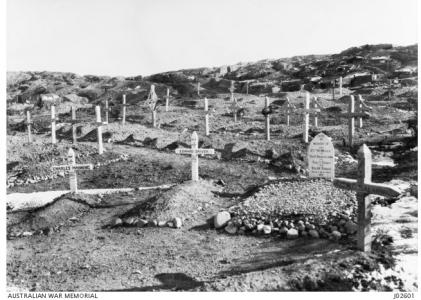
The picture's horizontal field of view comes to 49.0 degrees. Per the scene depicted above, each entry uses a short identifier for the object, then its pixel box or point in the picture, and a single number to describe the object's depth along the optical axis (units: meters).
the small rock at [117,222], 10.23
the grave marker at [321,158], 10.61
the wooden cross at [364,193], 7.11
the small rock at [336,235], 8.22
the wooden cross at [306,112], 18.05
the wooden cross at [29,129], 23.18
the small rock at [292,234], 8.66
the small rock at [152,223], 9.88
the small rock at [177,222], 9.73
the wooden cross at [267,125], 19.84
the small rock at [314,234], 8.51
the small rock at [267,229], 8.98
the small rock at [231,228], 9.34
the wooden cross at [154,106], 26.95
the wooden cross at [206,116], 22.95
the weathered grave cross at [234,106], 27.78
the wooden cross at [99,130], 18.23
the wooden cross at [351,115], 16.17
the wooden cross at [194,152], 12.72
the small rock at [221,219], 9.66
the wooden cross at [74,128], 20.51
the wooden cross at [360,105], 18.61
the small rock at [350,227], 8.33
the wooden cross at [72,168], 12.57
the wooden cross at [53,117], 21.94
